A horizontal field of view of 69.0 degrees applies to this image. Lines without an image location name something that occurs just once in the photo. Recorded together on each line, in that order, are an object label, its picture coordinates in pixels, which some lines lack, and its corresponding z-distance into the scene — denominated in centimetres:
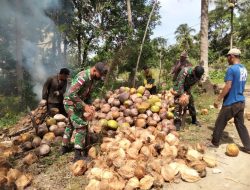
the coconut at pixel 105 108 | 429
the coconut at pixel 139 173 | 271
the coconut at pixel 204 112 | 499
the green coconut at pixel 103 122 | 389
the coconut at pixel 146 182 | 264
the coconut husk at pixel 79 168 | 289
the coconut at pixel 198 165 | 289
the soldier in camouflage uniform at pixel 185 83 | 375
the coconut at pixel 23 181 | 277
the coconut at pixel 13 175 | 281
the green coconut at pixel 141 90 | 468
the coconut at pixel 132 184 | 261
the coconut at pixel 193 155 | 303
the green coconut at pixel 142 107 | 411
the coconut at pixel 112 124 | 384
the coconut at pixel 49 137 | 366
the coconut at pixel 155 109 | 416
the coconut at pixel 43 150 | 334
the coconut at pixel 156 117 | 401
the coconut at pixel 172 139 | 326
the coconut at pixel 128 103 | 426
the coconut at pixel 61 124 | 389
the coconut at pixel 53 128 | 380
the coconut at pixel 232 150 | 330
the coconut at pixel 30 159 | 318
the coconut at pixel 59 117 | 399
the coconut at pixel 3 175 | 275
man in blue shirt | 330
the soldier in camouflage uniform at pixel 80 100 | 295
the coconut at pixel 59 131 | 378
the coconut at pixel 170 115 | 416
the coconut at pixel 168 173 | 280
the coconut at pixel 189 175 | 281
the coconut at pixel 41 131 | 377
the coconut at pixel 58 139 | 367
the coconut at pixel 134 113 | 407
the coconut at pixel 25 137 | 368
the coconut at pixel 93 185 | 261
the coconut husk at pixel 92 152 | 316
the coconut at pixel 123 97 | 436
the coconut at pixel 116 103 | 437
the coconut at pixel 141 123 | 389
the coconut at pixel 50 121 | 389
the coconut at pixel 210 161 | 306
